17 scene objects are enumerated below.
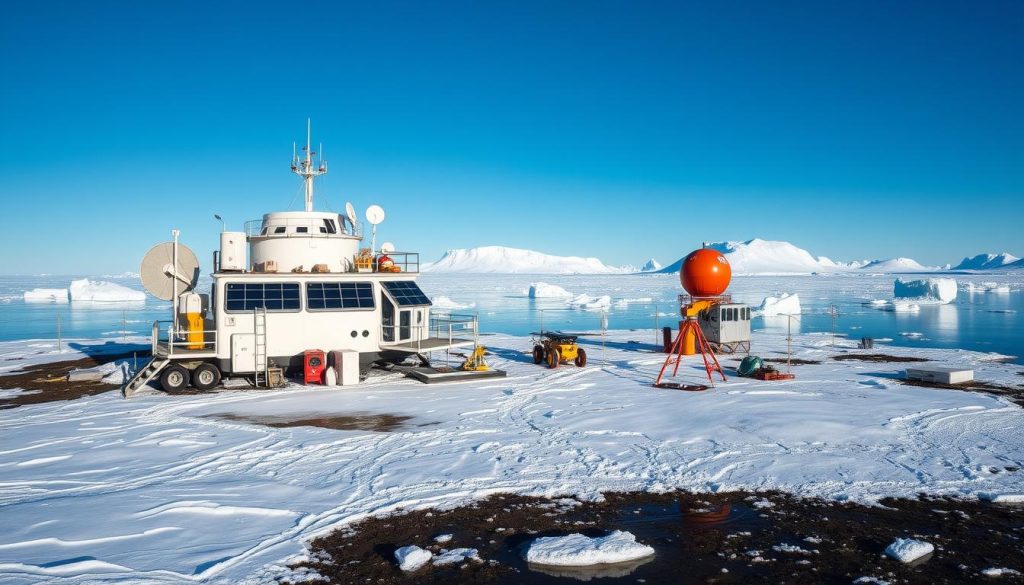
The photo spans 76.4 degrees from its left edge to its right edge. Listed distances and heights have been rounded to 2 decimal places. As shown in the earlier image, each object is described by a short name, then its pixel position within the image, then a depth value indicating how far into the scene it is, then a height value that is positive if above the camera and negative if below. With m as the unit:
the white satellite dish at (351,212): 21.77 +3.09
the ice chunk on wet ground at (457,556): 7.09 -2.81
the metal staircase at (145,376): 16.92 -1.79
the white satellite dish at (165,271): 19.48 +1.14
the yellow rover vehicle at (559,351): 21.47 -1.74
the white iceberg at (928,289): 72.50 +0.19
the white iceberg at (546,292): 95.25 +1.16
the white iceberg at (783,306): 54.62 -0.96
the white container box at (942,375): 17.64 -2.33
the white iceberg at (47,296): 82.81 +2.10
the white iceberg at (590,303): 71.78 -0.48
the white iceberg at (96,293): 79.94 +2.12
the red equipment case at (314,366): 18.39 -1.73
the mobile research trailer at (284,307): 18.12 -0.04
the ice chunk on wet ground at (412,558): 6.93 -2.75
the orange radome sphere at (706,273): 25.14 +0.92
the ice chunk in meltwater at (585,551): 7.14 -2.81
